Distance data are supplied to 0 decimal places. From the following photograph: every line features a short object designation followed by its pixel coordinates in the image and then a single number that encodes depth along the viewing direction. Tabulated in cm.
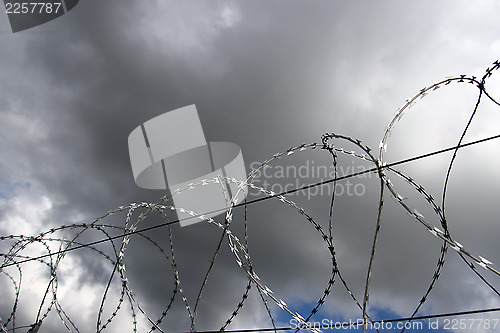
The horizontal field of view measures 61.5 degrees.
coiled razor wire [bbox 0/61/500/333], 535
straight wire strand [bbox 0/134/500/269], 506
